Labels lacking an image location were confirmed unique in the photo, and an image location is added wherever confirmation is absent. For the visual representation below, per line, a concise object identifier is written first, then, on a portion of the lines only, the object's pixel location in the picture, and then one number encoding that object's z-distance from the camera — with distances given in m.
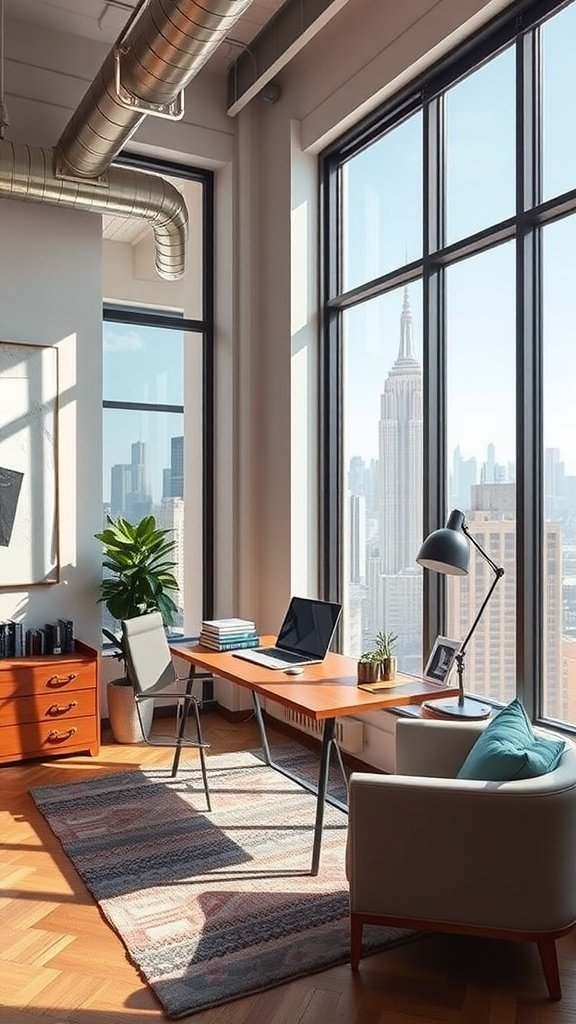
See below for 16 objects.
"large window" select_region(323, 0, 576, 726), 3.50
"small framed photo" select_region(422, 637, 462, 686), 3.51
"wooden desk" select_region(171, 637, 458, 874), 3.11
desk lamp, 3.30
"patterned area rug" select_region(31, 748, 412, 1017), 2.63
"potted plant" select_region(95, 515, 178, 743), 5.02
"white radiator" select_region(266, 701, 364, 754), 4.48
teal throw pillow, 2.51
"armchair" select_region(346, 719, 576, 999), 2.42
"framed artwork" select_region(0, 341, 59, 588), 4.96
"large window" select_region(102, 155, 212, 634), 5.84
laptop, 3.88
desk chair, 3.91
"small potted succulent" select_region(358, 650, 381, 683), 3.47
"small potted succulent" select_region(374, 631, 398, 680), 3.50
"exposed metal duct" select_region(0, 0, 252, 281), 3.27
